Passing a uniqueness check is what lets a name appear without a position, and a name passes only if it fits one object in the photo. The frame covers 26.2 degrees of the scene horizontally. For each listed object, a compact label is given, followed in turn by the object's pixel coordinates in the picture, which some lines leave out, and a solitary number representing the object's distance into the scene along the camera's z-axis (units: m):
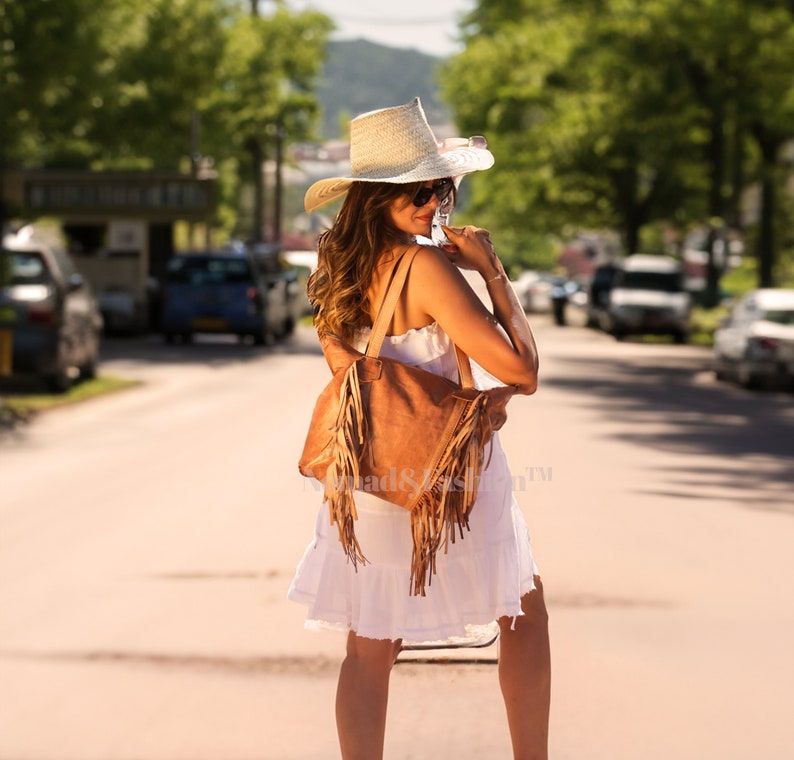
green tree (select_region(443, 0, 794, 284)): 34.88
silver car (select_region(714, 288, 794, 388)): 23.53
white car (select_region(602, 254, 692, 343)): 40.94
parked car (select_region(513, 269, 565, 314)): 72.56
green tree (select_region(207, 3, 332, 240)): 60.78
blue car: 33.16
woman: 3.92
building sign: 40.00
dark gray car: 19.80
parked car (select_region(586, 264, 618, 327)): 46.41
